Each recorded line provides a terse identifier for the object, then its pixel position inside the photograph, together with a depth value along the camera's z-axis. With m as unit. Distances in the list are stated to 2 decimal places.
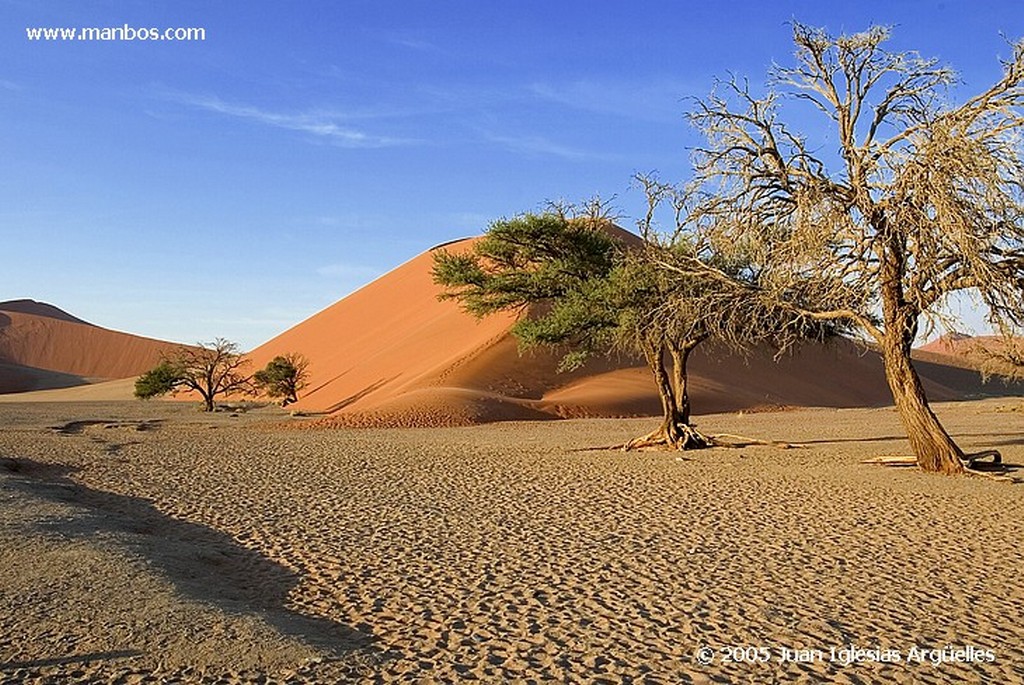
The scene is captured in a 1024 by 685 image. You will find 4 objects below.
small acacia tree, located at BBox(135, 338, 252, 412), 49.62
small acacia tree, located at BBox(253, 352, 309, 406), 54.28
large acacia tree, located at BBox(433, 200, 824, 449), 19.08
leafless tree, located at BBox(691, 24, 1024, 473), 13.55
